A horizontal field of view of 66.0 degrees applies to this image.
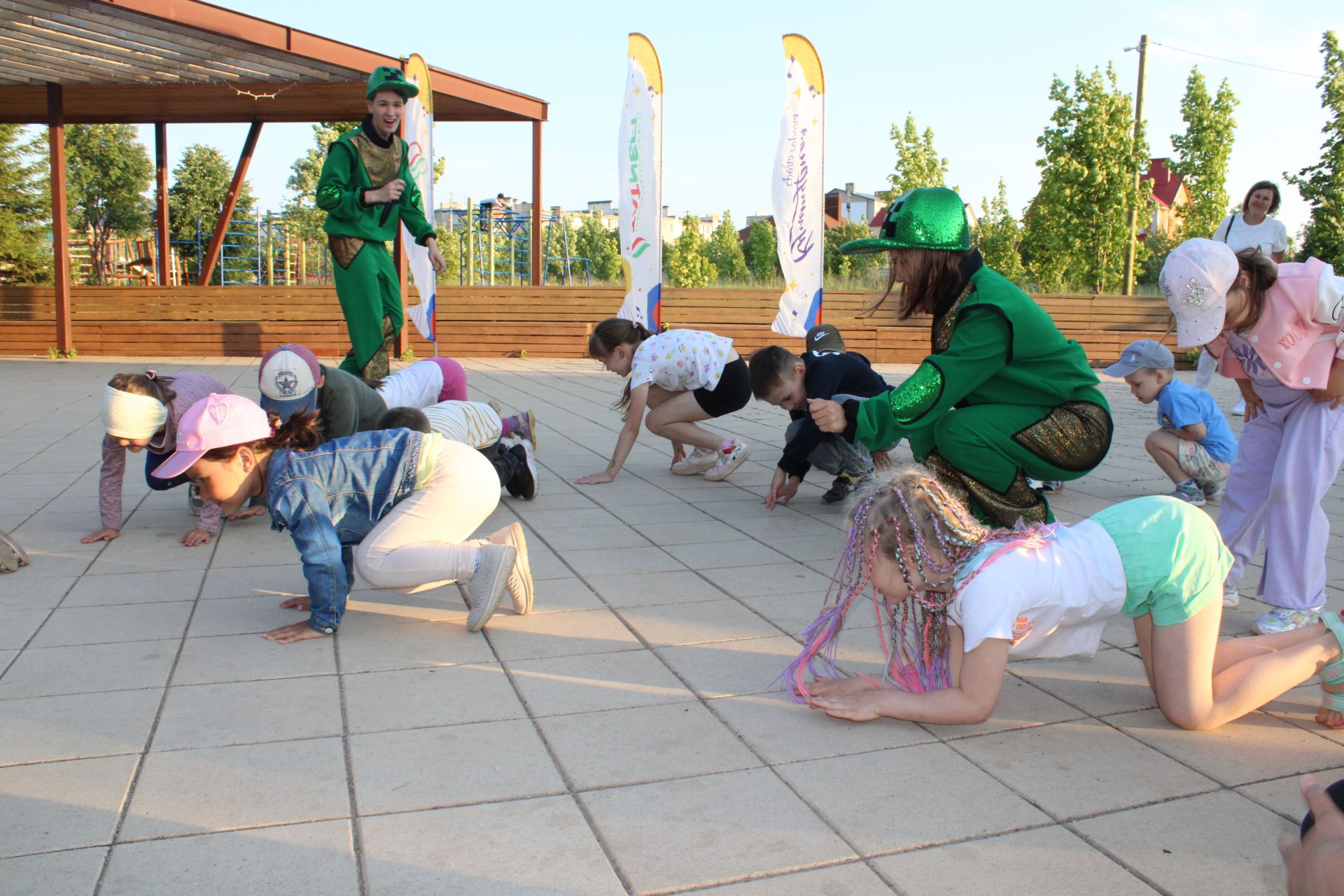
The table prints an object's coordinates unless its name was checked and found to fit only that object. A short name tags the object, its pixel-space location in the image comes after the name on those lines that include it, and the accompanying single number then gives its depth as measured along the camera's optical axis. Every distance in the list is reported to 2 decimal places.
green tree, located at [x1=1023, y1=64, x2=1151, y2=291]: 21.41
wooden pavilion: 11.37
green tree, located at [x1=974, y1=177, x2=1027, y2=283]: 30.48
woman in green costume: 3.37
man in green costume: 6.02
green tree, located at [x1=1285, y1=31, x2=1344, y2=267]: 22.19
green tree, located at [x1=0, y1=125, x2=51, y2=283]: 19.89
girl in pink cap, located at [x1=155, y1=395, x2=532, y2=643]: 3.20
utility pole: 22.17
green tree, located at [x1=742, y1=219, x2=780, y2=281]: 55.41
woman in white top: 8.20
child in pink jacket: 3.02
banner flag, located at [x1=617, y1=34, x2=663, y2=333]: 12.64
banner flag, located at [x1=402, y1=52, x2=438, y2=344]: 12.71
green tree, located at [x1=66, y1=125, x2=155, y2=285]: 33.00
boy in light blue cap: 5.41
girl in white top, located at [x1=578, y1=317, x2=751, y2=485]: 6.03
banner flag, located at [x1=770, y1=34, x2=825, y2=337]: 12.21
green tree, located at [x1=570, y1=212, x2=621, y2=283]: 49.56
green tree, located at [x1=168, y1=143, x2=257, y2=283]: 32.97
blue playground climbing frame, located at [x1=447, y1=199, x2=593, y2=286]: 27.46
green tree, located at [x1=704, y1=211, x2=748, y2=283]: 52.50
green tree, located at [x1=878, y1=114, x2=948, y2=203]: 29.52
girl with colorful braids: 2.51
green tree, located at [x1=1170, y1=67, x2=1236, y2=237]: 28.69
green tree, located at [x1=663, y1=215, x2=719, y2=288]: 38.83
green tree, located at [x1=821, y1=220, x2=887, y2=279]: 41.83
